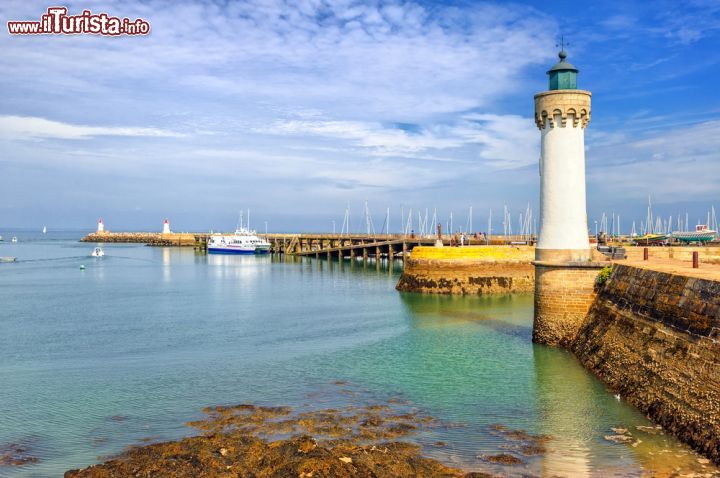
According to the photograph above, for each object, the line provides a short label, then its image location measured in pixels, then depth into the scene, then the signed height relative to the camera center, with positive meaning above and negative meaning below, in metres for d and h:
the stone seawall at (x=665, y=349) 11.34 -2.62
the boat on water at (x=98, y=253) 94.88 -2.25
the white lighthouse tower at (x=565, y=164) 21.66 +2.78
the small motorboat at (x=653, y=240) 52.17 -0.02
